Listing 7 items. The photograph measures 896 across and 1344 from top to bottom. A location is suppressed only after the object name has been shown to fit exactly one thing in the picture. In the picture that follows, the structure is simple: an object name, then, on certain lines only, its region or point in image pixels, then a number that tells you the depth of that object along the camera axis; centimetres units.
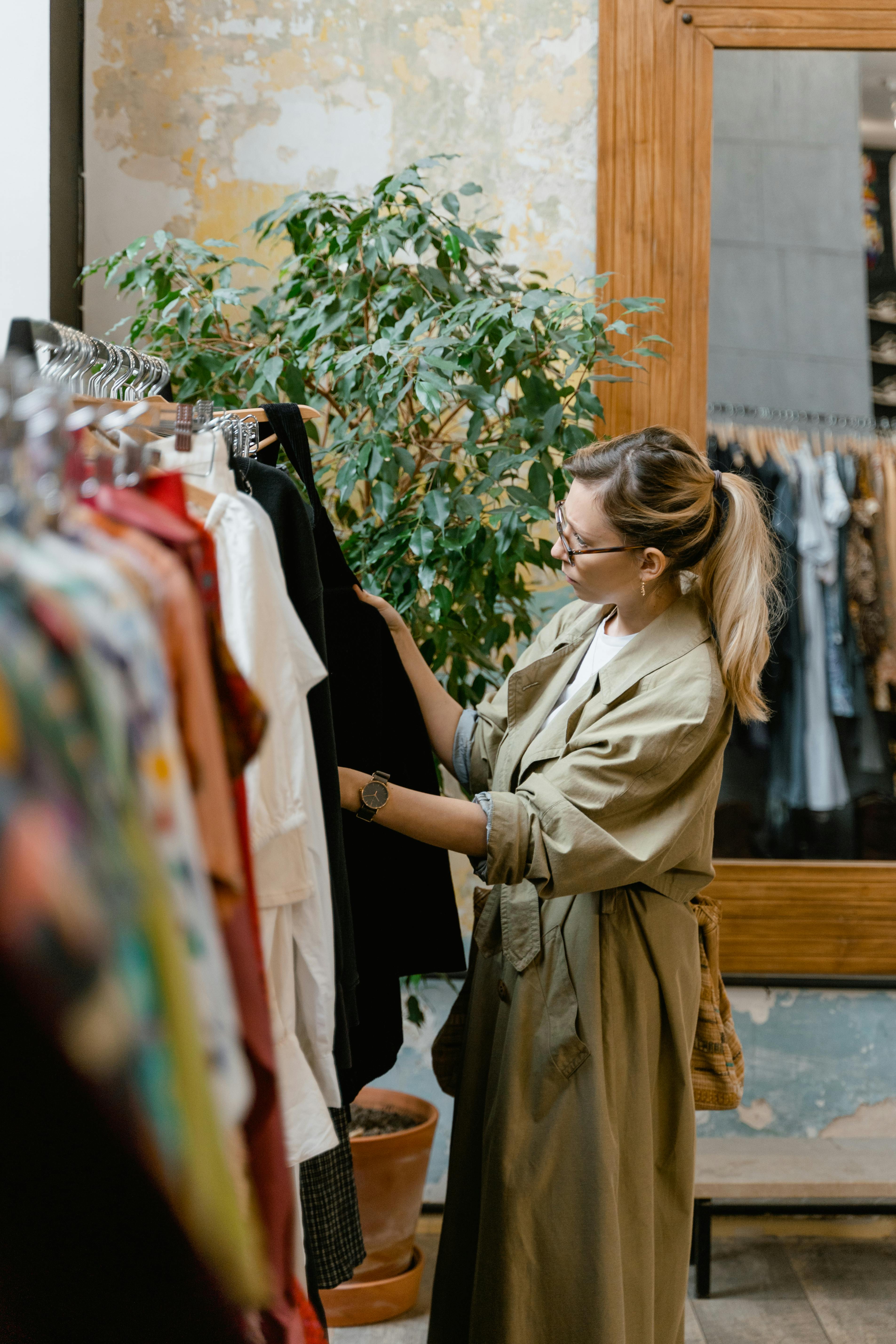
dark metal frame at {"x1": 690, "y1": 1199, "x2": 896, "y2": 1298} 224
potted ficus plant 179
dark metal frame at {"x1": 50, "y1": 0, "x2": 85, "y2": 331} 216
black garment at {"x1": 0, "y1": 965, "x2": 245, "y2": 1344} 56
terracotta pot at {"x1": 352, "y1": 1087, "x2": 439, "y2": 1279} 209
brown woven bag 175
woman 152
